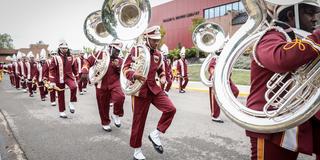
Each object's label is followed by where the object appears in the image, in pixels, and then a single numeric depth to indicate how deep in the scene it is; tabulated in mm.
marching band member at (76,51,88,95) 10176
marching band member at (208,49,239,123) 4945
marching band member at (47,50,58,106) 7435
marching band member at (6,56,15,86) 15837
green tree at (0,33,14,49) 87677
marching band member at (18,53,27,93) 11707
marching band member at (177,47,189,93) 10367
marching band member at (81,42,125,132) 4660
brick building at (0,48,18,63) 67040
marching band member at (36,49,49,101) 7964
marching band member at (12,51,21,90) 12947
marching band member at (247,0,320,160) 1298
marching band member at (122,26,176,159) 3167
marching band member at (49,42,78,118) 5955
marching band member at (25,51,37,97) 10372
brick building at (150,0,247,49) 28713
